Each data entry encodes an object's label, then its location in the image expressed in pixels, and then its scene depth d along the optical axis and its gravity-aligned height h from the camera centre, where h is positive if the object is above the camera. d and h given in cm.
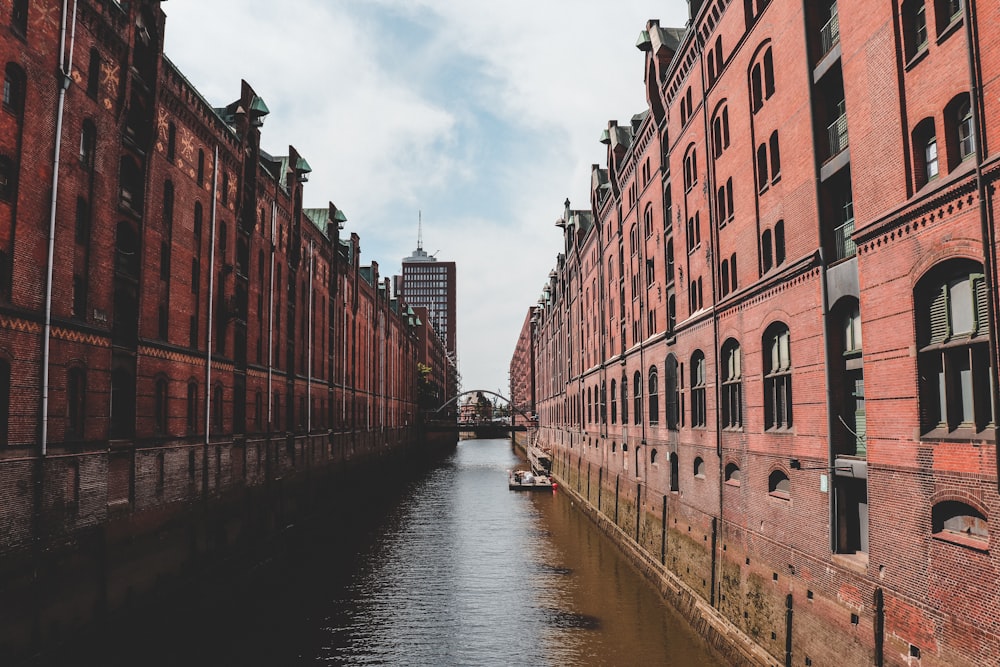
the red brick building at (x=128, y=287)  1561 +354
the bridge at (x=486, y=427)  8565 -343
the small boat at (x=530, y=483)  5706 -676
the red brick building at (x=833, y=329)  1002 +129
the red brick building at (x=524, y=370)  11244 +581
